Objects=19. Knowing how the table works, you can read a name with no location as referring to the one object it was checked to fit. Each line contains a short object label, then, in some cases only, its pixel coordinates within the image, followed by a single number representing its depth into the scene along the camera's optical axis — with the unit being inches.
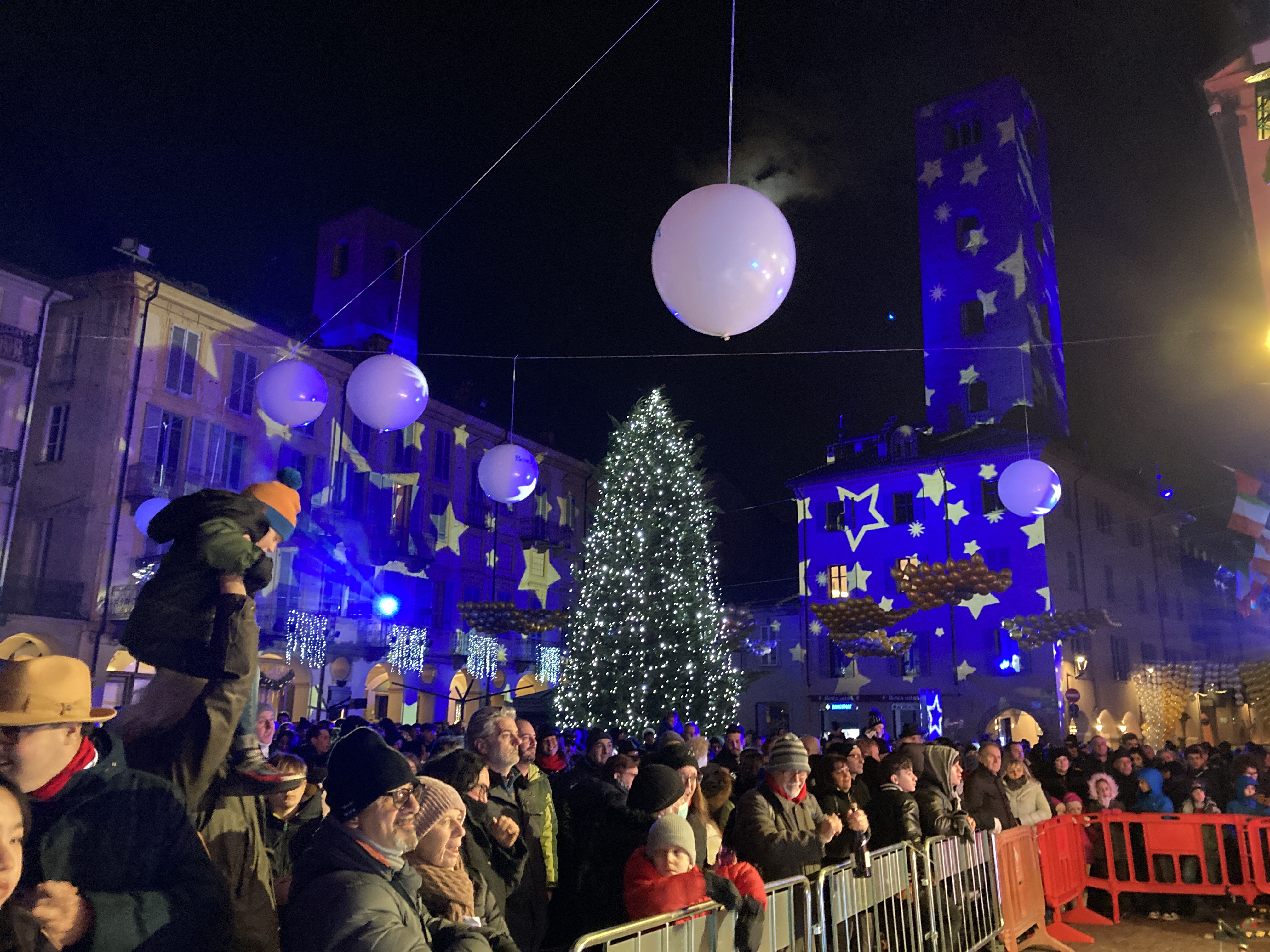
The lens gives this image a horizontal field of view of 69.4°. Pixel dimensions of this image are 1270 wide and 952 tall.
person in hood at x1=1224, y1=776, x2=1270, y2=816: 398.9
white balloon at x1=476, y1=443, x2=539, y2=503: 542.0
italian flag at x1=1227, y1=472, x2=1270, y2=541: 705.0
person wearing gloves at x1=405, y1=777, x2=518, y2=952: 123.6
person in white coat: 335.6
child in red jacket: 152.9
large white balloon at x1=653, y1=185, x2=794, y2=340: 255.1
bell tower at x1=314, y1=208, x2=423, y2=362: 1405.0
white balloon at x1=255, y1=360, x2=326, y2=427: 469.4
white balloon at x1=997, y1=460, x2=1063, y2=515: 640.4
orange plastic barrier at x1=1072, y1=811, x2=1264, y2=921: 352.2
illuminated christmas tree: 752.3
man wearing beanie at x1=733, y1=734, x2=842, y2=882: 196.9
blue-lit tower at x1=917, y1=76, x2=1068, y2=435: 1325.0
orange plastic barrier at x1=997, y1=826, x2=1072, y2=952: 282.5
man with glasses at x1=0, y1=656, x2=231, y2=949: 85.4
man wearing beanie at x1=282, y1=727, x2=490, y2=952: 96.8
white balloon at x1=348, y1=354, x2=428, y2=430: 390.9
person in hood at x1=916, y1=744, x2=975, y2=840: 260.8
